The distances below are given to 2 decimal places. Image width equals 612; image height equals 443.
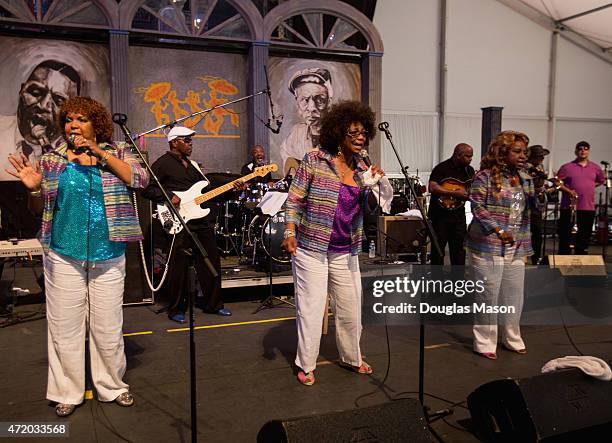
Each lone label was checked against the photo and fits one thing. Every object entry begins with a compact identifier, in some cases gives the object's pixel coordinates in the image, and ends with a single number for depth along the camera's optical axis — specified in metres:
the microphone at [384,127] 3.71
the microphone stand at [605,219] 8.89
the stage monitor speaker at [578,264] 5.79
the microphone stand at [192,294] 2.94
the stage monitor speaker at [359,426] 2.37
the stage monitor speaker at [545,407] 2.81
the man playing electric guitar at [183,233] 6.12
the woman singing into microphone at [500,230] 4.70
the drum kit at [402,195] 11.09
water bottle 9.36
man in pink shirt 9.12
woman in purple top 4.10
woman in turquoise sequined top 3.51
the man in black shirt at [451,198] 7.03
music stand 6.35
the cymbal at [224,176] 6.95
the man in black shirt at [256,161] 9.20
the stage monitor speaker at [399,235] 8.95
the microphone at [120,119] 3.19
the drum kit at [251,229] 7.17
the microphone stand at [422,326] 3.52
